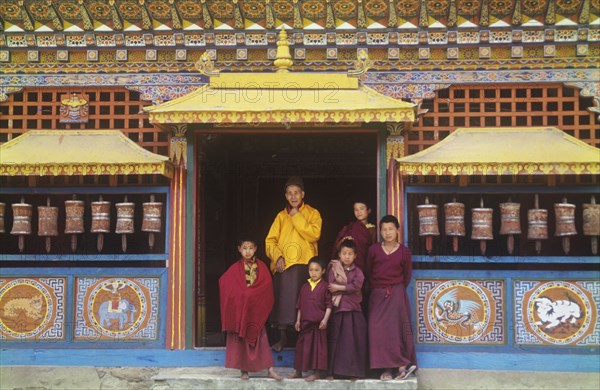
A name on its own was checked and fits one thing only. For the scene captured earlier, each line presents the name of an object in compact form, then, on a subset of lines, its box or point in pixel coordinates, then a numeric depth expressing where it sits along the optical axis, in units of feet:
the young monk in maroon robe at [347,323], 24.02
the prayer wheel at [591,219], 25.34
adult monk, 25.89
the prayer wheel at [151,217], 26.08
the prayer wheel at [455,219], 25.50
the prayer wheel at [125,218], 26.11
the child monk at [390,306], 24.03
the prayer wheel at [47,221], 26.40
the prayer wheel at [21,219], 26.40
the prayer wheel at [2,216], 26.73
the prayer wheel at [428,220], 25.48
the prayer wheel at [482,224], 25.34
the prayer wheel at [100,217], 26.18
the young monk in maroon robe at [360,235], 25.55
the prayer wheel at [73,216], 26.27
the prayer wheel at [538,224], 25.31
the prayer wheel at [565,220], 25.18
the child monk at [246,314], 24.13
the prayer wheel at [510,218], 25.32
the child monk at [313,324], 23.97
